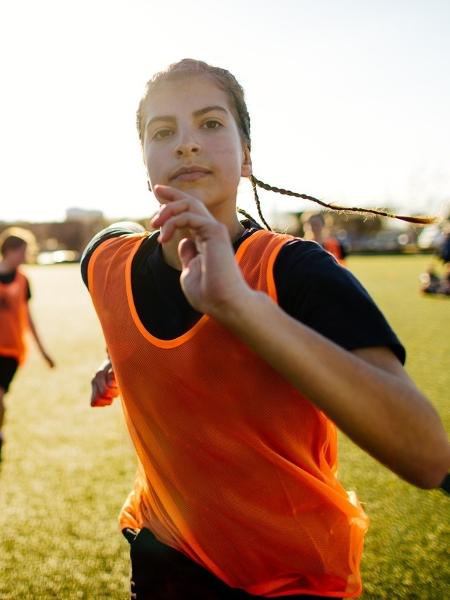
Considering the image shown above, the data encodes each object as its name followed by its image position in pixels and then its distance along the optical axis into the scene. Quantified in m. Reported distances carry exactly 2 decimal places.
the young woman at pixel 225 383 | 1.04
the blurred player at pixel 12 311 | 5.63
